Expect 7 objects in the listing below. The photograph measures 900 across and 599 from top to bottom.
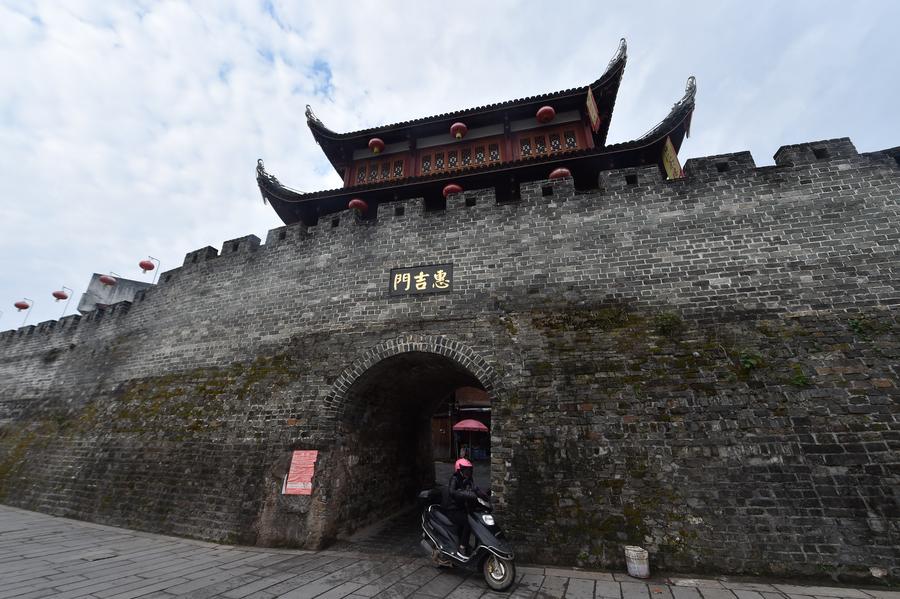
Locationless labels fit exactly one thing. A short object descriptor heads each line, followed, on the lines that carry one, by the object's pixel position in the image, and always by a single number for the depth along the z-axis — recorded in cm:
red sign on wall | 584
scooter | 394
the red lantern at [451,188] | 861
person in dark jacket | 439
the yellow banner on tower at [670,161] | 857
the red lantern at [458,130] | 978
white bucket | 418
